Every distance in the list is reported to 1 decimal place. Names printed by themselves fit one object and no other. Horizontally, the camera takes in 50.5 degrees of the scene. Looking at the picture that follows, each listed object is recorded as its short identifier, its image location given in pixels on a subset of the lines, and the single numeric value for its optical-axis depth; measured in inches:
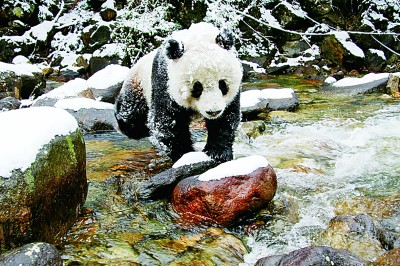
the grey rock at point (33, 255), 74.3
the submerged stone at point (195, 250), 95.1
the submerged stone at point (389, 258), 83.4
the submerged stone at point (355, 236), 97.4
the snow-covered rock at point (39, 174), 81.7
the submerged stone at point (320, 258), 79.0
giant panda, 119.0
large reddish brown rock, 110.7
